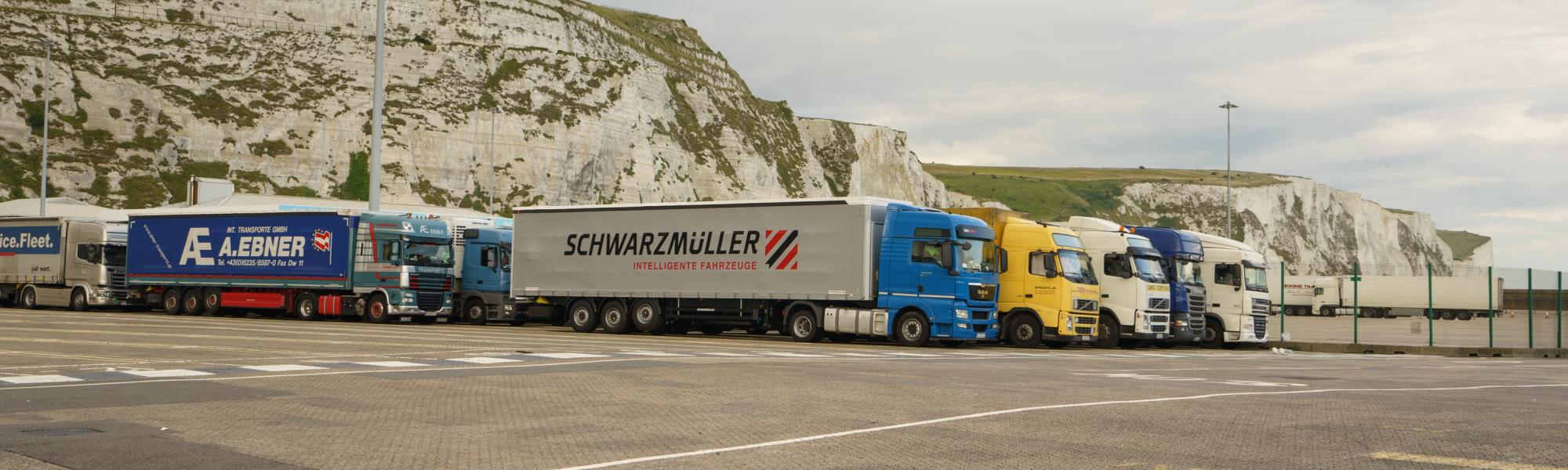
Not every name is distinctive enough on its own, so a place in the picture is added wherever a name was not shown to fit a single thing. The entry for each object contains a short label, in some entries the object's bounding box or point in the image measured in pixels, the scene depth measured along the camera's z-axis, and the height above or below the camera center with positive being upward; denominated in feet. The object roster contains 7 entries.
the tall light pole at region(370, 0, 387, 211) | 121.08 +13.33
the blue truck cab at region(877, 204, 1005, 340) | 89.76 +1.19
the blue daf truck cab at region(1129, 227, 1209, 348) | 103.76 +1.60
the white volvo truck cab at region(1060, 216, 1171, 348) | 98.89 +0.63
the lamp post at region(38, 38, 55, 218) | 193.84 +10.40
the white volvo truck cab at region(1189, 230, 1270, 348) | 107.86 +0.08
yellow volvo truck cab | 94.07 +0.55
